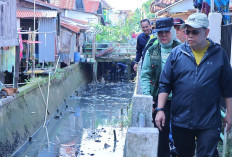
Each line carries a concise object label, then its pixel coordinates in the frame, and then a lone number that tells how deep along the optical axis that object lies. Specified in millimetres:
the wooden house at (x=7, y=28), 9595
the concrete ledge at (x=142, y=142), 2939
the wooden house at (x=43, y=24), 18683
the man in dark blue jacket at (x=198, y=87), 3365
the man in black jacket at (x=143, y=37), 7289
